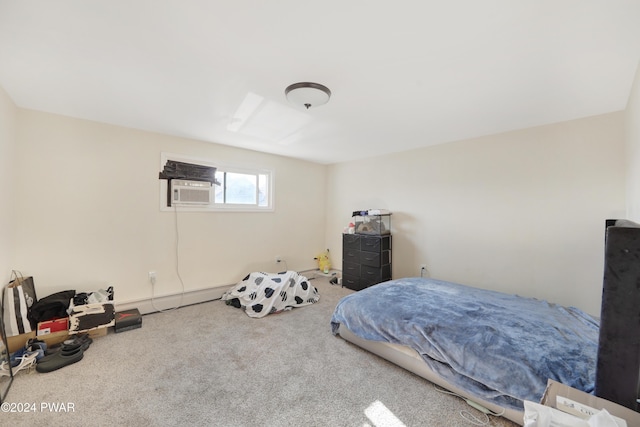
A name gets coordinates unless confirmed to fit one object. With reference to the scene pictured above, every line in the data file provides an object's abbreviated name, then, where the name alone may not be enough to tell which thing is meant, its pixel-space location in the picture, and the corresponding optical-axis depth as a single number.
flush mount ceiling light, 2.03
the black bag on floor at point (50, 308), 2.38
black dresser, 3.99
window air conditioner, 3.43
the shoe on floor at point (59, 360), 2.00
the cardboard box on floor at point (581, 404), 0.84
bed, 0.88
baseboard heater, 3.12
